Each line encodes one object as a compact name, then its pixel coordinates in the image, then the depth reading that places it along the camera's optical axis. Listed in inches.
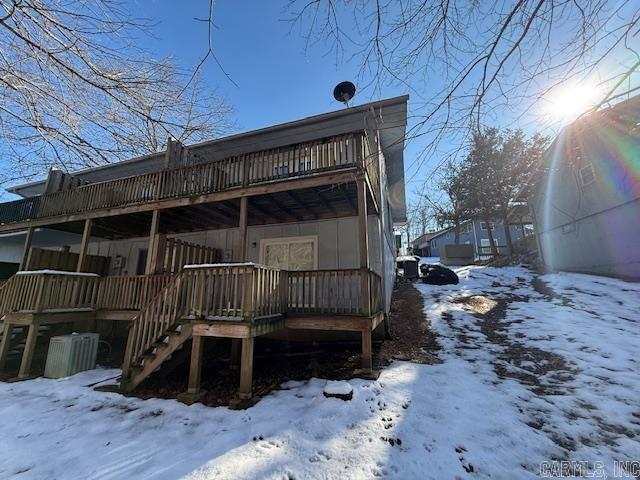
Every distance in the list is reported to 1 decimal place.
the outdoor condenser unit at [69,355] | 264.2
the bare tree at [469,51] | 93.5
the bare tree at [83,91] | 135.3
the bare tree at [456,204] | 885.8
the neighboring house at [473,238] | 1099.3
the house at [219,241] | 224.7
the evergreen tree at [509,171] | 777.5
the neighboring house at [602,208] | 426.0
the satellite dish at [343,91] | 365.5
